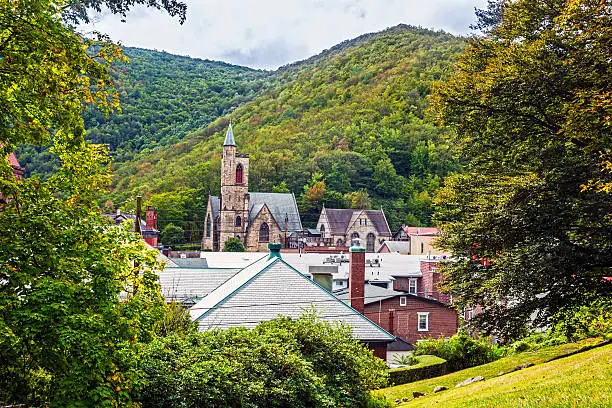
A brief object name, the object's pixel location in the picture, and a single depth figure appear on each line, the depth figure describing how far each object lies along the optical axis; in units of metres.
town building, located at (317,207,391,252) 108.44
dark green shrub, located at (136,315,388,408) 13.16
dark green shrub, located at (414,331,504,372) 29.38
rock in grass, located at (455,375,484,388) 21.64
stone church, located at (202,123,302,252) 104.81
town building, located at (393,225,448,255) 84.88
